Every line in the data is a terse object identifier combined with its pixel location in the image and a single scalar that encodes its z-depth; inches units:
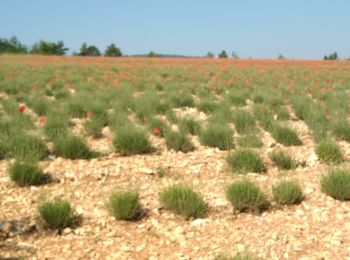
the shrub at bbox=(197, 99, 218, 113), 530.3
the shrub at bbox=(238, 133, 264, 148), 336.8
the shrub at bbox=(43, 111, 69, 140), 354.0
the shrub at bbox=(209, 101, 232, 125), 428.1
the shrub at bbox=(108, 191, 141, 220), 216.5
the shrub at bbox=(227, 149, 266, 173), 288.4
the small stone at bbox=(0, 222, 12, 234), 204.1
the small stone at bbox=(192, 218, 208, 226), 213.1
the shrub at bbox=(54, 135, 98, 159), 311.9
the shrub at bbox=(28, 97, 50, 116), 492.1
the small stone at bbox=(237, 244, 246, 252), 188.1
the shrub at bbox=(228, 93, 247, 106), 589.7
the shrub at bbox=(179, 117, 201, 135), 390.8
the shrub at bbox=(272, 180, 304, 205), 235.3
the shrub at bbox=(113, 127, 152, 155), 327.6
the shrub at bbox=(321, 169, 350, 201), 243.6
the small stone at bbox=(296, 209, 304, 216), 225.7
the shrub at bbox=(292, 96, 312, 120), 492.1
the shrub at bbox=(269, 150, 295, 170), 300.2
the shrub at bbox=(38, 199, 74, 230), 207.2
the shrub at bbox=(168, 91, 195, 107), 569.5
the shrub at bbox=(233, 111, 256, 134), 402.3
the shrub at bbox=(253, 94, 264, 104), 609.0
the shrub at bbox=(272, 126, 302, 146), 366.9
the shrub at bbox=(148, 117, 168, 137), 394.0
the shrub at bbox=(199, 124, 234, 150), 349.0
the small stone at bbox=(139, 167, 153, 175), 282.9
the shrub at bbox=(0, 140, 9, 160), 308.4
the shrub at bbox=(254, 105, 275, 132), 417.1
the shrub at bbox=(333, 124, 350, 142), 385.4
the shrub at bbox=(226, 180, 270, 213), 227.6
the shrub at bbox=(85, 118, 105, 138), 388.8
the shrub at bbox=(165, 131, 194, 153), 345.7
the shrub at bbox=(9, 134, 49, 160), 295.4
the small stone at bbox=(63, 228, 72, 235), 204.0
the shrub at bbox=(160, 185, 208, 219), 220.4
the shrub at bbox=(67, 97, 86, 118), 478.1
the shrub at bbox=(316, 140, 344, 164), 312.7
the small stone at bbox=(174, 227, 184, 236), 205.1
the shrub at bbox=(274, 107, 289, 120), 484.5
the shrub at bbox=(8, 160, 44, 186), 255.0
